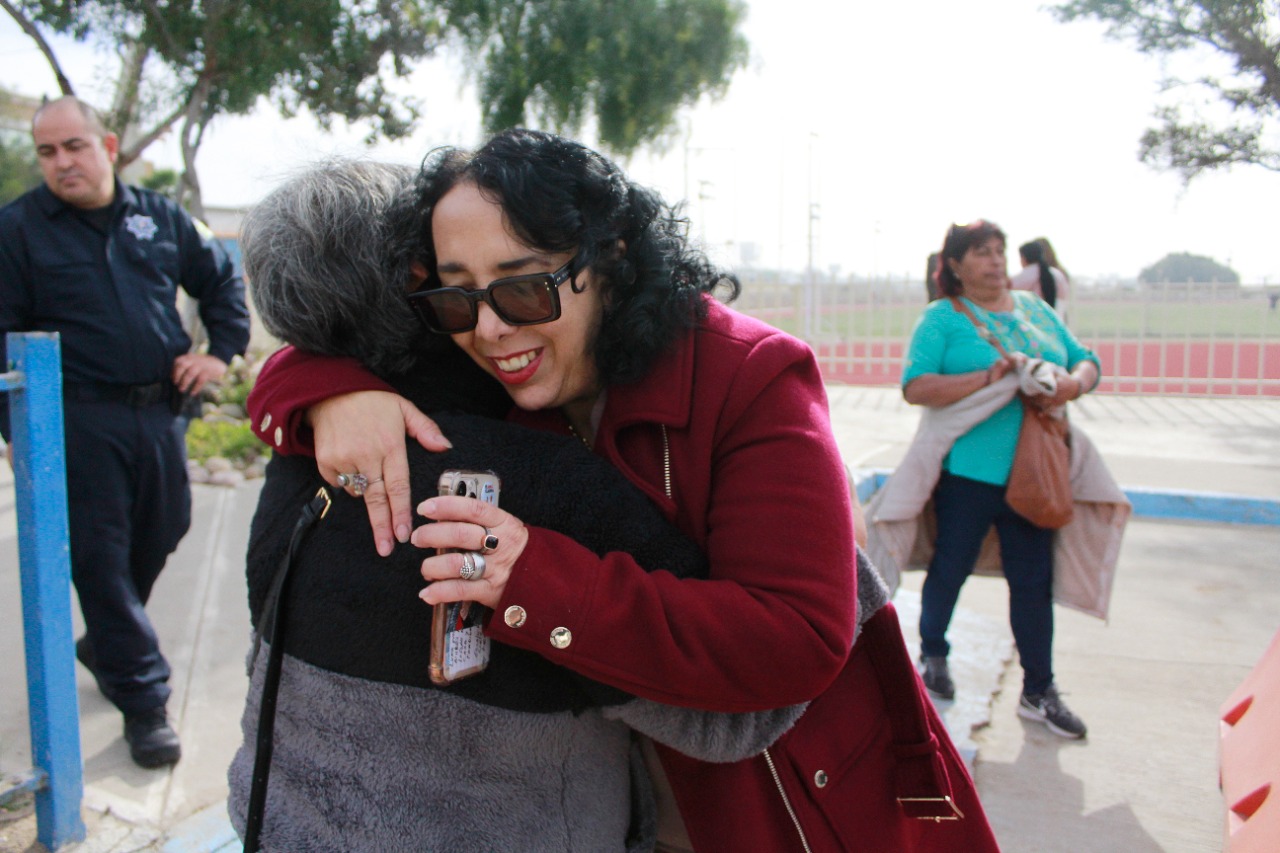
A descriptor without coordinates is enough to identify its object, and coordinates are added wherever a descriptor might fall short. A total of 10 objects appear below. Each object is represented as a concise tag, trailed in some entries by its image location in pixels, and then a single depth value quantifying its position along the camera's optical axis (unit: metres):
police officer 3.12
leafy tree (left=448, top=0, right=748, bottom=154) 15.15
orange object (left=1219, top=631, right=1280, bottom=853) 1.64
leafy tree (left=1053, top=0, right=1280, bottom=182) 11.05
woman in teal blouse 3.51
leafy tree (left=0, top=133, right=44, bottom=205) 30.78
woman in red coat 1.17
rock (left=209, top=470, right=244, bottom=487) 6.66
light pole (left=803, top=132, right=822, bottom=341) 13.11
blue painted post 2.41
